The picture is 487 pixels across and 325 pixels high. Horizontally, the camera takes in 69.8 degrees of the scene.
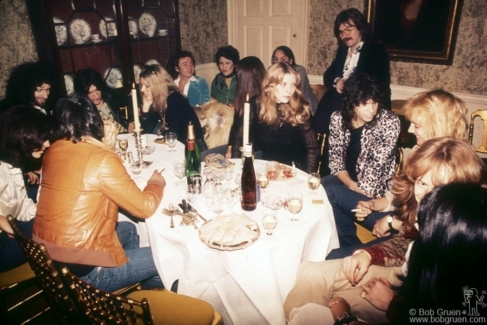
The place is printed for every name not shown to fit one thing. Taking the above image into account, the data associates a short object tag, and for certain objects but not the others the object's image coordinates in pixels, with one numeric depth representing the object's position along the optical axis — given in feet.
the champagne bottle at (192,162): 7.22
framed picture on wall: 14.43
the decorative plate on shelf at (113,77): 15.98
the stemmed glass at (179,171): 7.32
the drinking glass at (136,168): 7.73
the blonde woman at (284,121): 9.05
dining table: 5.39
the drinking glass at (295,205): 5.89
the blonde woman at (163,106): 11.19
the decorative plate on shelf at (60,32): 13.91
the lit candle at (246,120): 6.04
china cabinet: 13.89
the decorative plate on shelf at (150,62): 17.29
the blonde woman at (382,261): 5.11
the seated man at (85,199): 5.48
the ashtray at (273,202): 6.17
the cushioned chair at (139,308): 4.15
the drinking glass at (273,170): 7.26
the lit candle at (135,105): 8.16
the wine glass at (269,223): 5.51
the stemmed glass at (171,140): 9.09
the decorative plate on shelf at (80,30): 14.44
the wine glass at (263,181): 6.84
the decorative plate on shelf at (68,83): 14.69
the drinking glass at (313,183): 6.71
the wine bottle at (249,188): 6.13
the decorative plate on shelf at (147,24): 16.47
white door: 18.38
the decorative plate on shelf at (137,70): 16.89
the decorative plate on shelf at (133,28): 16.07
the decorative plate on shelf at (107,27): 15.21
